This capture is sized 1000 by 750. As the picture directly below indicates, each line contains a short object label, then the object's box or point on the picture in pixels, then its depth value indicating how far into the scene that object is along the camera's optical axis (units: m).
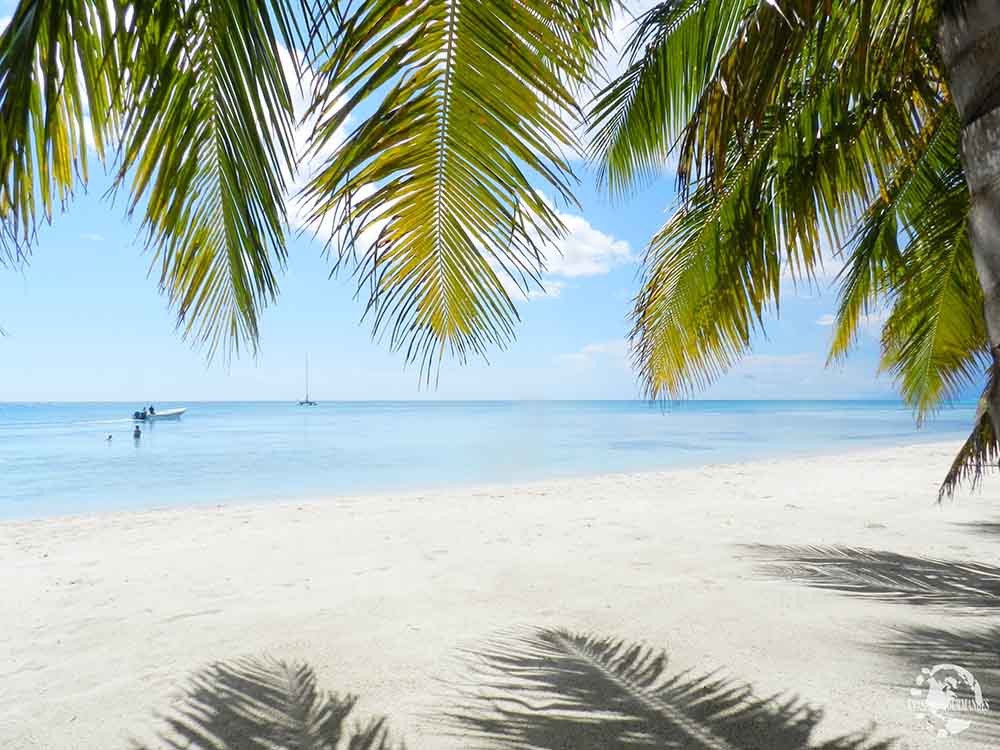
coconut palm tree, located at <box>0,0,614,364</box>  1.26
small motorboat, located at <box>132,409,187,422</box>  34.44
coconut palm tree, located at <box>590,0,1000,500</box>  2.28
